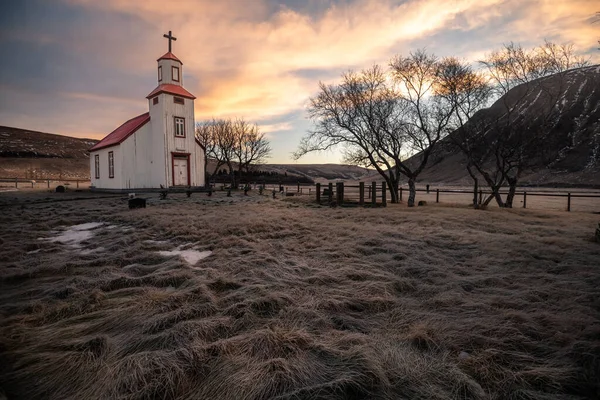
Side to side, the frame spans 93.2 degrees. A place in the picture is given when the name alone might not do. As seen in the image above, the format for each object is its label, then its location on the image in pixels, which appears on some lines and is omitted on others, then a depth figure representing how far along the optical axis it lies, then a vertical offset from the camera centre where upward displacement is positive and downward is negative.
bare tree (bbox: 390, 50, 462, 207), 19.23 +5.95
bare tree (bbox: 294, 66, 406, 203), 20.98 +5.17
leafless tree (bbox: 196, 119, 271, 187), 39.56 +6.25
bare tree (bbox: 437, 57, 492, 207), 18.80 +6.14
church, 24.41 +3.70
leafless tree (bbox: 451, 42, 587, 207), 17.23 +3.90
